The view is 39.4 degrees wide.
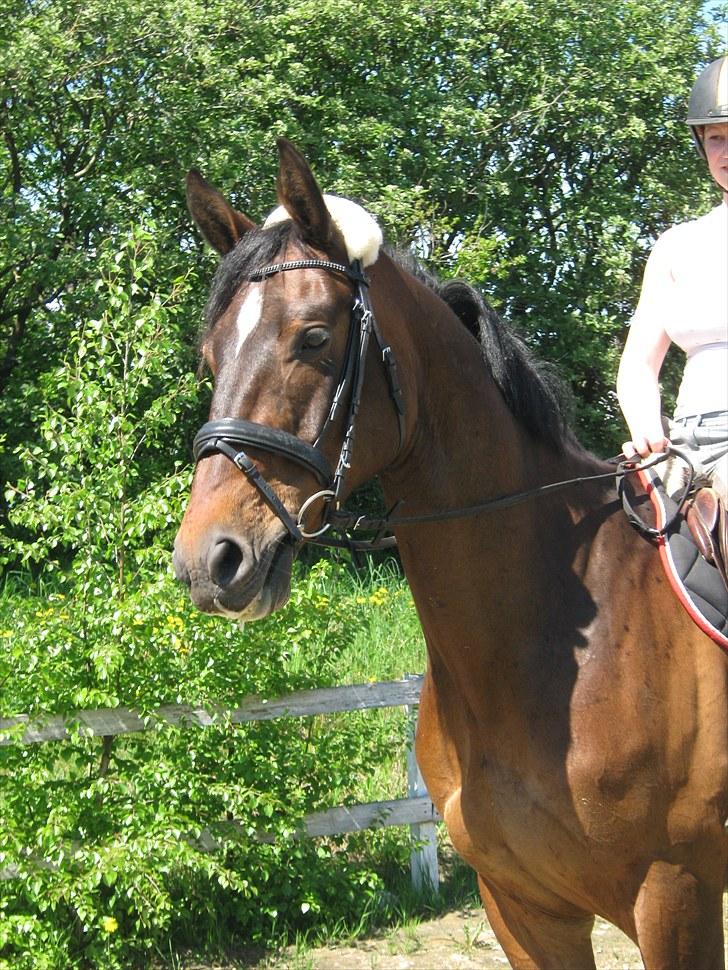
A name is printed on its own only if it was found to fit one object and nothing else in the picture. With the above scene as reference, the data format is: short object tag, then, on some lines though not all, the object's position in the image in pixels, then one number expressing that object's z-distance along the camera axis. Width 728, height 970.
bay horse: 2.29
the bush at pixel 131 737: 4.36
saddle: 2.61
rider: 2.53
